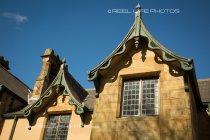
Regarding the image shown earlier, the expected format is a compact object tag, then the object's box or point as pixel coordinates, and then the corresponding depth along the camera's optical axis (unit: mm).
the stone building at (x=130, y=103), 8469
